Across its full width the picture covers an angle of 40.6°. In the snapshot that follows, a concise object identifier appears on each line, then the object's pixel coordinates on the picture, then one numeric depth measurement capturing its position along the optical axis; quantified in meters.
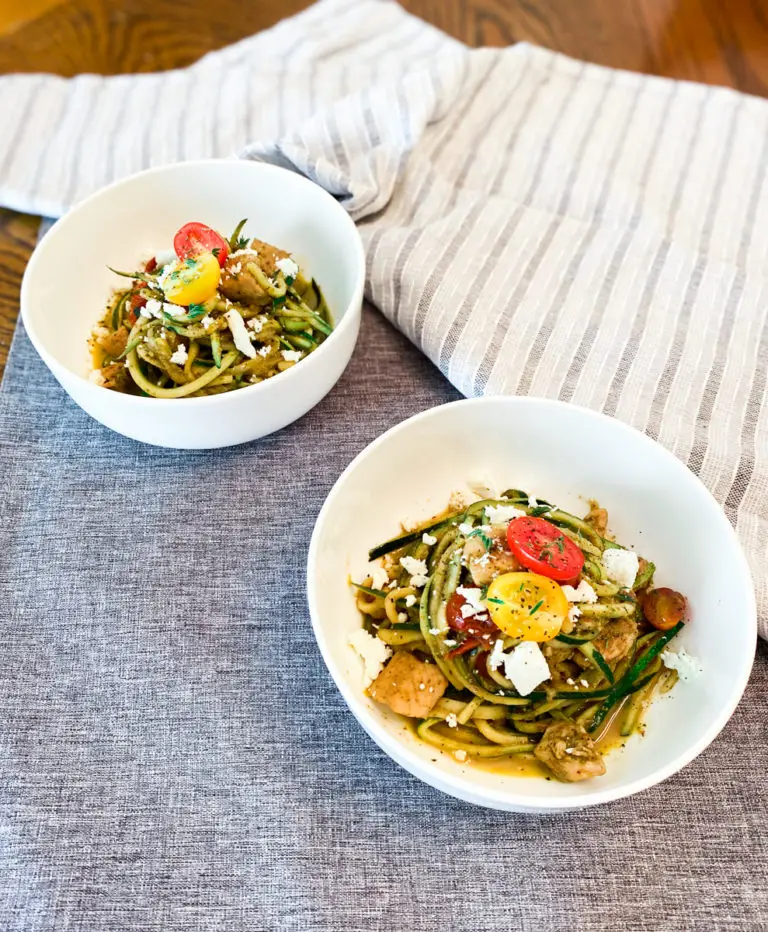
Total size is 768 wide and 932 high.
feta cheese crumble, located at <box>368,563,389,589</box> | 0.41
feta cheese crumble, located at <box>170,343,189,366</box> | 0.44
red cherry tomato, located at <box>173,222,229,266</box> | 0.45
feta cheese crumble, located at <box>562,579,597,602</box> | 0.38
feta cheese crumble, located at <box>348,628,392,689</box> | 0.39
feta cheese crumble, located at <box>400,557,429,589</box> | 0.40
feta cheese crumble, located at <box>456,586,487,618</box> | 0.37
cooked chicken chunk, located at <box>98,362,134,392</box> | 0.45
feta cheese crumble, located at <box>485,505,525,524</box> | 0.40
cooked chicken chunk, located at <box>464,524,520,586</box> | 0.38
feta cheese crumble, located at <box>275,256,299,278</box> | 0.47
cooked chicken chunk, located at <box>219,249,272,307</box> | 0.45
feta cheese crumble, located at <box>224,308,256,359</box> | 0.45
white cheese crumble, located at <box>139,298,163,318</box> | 0.45
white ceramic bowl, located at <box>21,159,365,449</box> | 0.42
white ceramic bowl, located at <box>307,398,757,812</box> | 0.35
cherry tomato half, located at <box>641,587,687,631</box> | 0.40
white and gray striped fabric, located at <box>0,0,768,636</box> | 0.47
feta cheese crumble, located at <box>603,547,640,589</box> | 0.40
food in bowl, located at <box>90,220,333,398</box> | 0.44
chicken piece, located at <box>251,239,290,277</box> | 0.47
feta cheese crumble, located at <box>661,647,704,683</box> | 0.39
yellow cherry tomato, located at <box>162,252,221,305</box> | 0.44
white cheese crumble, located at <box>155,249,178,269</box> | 0.47
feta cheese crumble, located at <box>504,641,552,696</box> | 0.36
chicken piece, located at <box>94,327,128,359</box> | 0.46
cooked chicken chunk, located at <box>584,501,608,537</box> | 0.42
